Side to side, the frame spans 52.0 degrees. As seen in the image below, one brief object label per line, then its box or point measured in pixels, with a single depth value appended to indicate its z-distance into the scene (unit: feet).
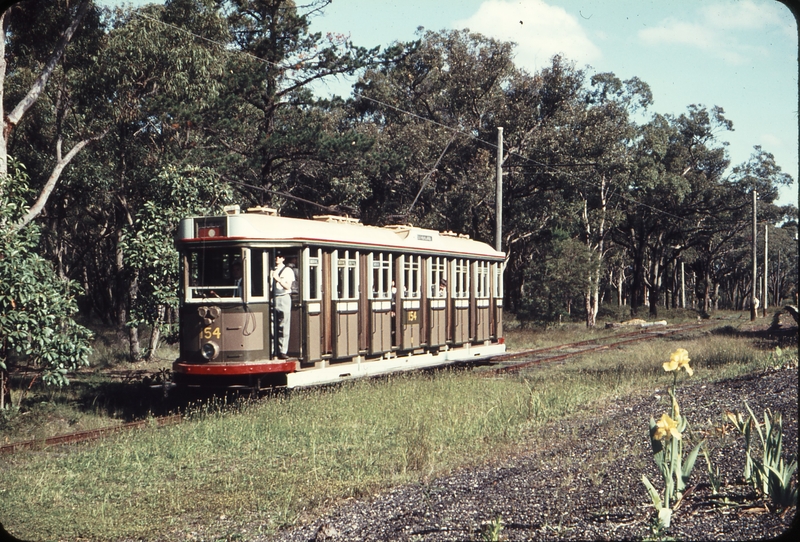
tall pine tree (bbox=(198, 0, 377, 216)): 76.64
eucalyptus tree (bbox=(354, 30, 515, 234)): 109.09
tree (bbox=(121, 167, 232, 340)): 56.03
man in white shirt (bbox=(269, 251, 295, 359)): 40.16
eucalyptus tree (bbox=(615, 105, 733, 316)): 144.36
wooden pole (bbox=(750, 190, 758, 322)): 124.47
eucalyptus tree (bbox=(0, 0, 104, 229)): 52.60
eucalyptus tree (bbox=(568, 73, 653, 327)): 112.88
